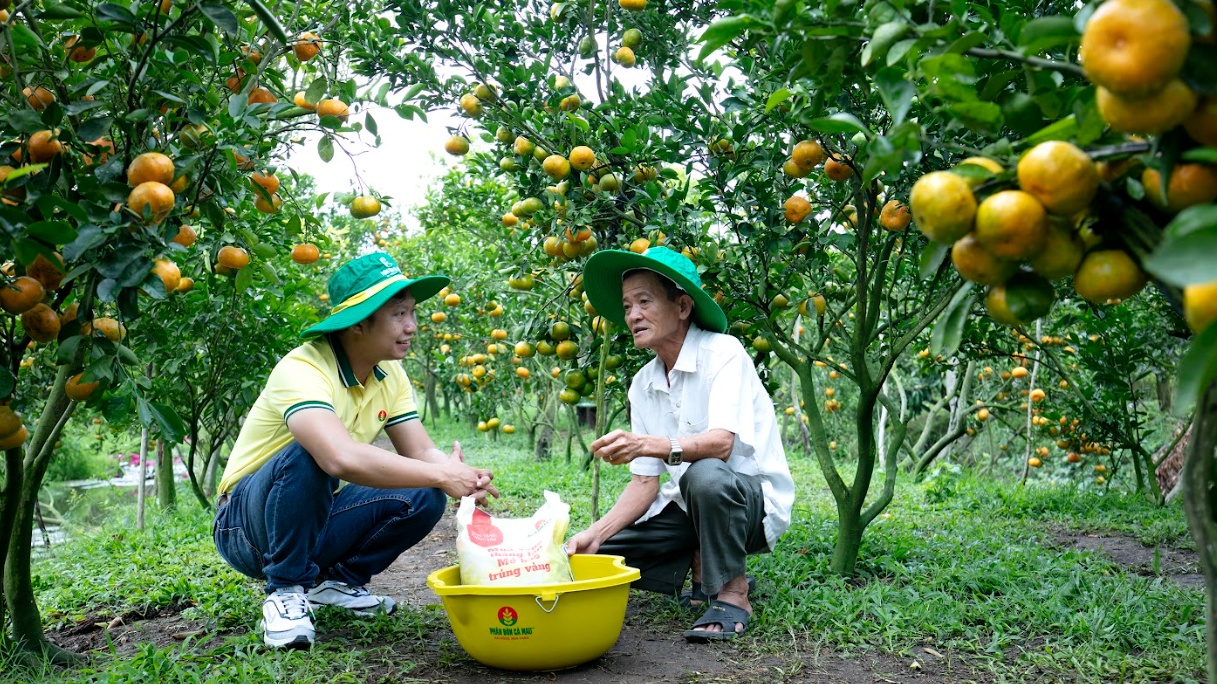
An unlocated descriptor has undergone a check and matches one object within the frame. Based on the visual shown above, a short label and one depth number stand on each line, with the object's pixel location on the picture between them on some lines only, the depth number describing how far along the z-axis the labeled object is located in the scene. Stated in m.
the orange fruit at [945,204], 1.06
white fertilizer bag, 2.34
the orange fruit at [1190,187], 0.93
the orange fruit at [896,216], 2.75
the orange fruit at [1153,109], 0.90
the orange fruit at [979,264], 1.09
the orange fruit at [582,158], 3.32
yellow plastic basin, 2.17
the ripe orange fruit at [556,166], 3.39
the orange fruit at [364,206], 3.22
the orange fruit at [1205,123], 0.92
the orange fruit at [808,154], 2.71
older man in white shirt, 2.63
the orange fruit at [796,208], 2.93
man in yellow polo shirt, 2.46
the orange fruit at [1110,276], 1.03
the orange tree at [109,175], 1.73
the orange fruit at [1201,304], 0.83
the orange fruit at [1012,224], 1.01
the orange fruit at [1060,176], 0.99
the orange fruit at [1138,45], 0.87
